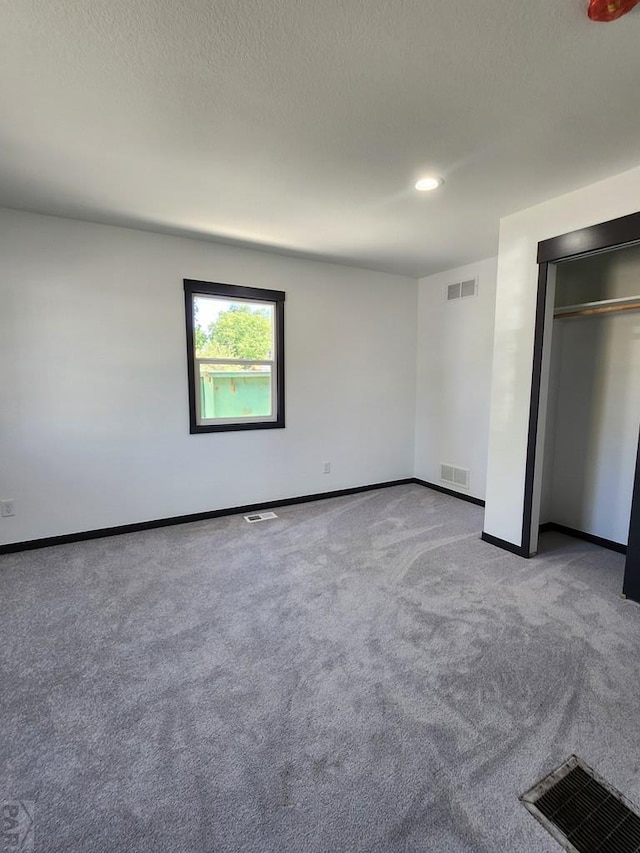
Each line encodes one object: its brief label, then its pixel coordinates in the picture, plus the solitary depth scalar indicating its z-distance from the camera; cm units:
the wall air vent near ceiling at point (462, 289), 423
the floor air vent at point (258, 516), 388
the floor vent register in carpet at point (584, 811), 119
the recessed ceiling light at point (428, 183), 242
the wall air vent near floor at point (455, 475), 447
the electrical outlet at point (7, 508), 308
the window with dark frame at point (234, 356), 372
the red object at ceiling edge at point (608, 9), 125
